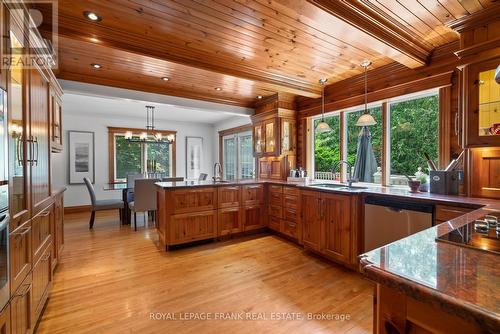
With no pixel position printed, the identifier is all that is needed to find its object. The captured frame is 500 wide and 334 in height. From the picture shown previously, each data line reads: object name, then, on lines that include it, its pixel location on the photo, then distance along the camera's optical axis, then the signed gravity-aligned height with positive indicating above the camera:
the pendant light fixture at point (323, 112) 3.53 +0.91
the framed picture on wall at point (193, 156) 7.71 +0.29
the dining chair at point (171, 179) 5.33 -0.33
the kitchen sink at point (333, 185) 3.69 -0.32
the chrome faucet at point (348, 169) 3.46 -0.08
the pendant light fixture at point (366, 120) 2.87 +0.53
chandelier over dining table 5.37 +0.74
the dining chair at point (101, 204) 4.60 -0.77
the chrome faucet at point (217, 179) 4.36 -0.27
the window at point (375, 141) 3.55 +0.35
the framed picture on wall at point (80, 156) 6.02 +0.24
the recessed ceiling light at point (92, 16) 2.11 +1.34
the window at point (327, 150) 4.25 +0.26
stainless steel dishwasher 2.35 -0.57
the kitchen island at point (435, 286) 0.60 -0.34
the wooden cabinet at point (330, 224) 2.82 -0.76
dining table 4.93 -0.74
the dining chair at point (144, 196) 4.39 -0.57
